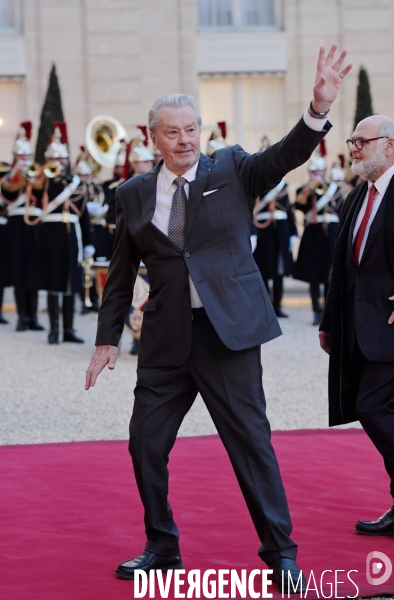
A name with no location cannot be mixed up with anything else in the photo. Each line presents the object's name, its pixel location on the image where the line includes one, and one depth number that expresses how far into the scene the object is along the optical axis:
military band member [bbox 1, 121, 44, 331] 12.85
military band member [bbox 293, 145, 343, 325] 13.79
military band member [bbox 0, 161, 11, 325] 13.89
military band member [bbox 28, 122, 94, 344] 11.91
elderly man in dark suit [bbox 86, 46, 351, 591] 4.18
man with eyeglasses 4.75
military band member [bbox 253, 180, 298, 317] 14.48
